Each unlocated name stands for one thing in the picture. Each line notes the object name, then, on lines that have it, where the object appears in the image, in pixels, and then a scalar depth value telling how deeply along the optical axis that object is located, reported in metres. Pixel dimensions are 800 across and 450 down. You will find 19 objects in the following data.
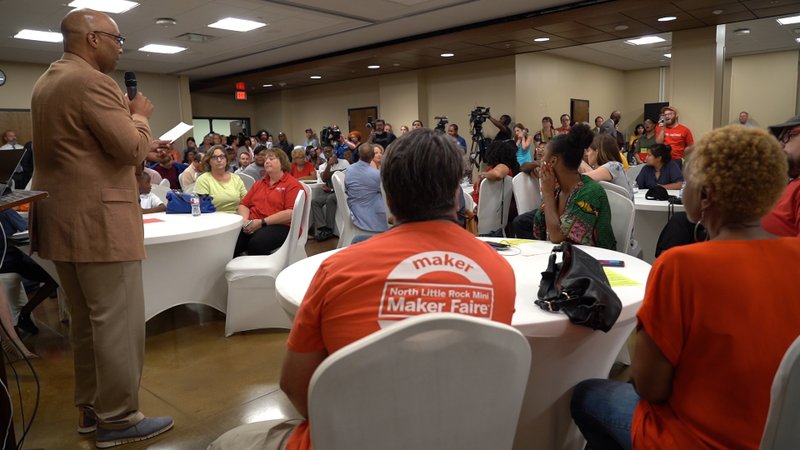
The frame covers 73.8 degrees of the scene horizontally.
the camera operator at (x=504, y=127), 8.08
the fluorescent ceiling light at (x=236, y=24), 7.61
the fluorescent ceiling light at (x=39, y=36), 7.97
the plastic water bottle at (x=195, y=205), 3.55
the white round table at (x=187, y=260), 3.06
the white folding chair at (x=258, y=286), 3.22
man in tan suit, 1.79
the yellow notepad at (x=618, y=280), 1.66
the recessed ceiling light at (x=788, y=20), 8.54
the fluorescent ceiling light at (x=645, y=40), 9.83
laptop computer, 1.41
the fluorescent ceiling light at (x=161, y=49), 9.22
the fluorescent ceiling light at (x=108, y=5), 6.41
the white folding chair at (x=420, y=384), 0.79
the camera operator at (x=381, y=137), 7.02
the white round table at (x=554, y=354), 1.36
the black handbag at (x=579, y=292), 1.31
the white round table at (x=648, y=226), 3.72
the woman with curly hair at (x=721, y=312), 0.98
